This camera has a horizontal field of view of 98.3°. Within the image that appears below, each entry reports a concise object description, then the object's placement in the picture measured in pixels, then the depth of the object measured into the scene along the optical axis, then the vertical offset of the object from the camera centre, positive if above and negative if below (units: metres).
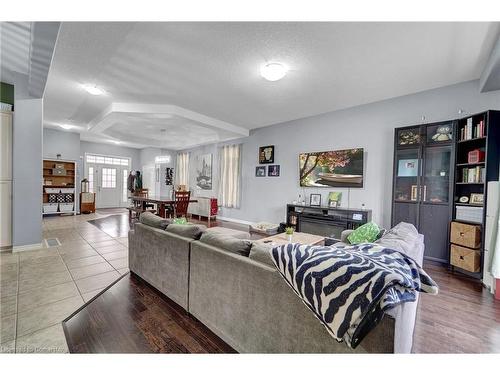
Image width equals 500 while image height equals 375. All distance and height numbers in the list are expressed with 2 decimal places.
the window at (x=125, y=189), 9.24 -0.40
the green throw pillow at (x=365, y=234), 2.25 -0.50
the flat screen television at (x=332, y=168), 4.23 +0.38
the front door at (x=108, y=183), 8.45 -0.14
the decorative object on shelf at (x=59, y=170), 6.82 +0.24
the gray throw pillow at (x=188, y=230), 1.94 -0.45
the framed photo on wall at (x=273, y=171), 5.54 +0.35
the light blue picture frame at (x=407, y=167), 3.50 +0.35
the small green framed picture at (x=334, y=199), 4.46 -0.26
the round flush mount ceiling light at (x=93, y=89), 3.54 +1.51
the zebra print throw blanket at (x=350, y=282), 0.89 -0.44
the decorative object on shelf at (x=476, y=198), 2.83 -0.10
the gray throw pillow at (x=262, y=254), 1.37 -0.46
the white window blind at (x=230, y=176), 6.45 +0.22
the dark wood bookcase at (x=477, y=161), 2.69 +0.40
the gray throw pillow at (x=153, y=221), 2.34 -0.45
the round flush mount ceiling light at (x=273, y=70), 2.74 +1.47
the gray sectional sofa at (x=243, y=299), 1.03 -0.73
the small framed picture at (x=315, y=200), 4.70 -0.31
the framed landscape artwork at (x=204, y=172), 7.46 +0.36
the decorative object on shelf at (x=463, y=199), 3.01 -0.12
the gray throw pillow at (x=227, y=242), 1.56 -0.45
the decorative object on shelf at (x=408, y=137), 3.43 +0.83
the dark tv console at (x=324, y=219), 3.96 -0.64
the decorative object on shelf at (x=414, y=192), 3.45 -0.05
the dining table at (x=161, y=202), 5.01 -0.51
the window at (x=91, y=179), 8.35 -0.01
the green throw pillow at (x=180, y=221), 2.40 -0.44
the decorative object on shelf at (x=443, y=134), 3.17 +0.83
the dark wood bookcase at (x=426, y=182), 3.19 +0.11
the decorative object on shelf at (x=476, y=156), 2.84 +0.46
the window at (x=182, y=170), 8.39 +0.46
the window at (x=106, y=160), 8.39 +0.79
